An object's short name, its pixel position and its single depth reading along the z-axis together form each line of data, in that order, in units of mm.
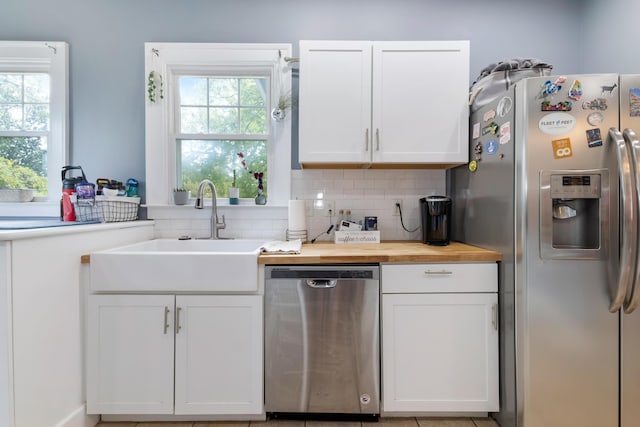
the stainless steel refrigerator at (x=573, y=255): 1389
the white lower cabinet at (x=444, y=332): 1625
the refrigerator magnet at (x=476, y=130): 1850
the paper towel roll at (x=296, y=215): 2133
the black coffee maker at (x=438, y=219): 1913
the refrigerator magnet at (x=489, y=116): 1689
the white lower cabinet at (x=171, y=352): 1595
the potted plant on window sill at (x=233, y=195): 2258
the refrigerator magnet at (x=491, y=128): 1661
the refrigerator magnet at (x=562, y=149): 1399
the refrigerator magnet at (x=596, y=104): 1399
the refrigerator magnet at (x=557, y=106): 1409
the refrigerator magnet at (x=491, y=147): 1657
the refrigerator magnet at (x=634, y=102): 1388
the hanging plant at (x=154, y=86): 2199
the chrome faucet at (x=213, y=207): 2049
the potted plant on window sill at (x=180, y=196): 2236
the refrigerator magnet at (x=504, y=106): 1550
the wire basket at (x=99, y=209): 1923
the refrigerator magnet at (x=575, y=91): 1407
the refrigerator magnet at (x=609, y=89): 1395
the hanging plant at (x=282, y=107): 2219
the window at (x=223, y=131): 2311
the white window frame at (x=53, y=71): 2209
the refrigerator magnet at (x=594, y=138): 1393
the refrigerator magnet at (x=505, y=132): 1540
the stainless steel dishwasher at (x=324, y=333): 1602
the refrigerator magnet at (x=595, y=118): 1398
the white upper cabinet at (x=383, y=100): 1916
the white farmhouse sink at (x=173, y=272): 1569
